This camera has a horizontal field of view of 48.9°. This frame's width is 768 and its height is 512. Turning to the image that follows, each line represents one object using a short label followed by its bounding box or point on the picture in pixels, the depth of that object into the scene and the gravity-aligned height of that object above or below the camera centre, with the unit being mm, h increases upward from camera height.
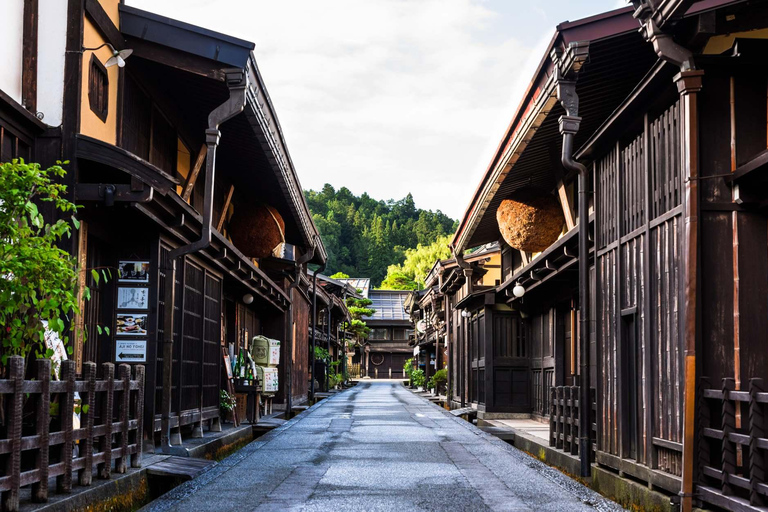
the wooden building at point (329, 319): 43688 +1209
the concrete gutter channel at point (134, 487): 7032 -1588
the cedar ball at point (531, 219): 17812 +2536
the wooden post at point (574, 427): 12328 -1287
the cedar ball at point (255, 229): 20484 +2613
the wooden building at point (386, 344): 89938 -743
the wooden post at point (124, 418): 8945 -881
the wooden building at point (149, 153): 10070 +2518
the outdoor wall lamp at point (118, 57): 10397 +3490
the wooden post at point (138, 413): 9508 -877
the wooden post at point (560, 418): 13159 -1228
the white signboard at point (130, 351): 11945 -221
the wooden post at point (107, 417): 8414 -827
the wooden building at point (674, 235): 7449 +1072
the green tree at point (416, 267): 102438 +8932
